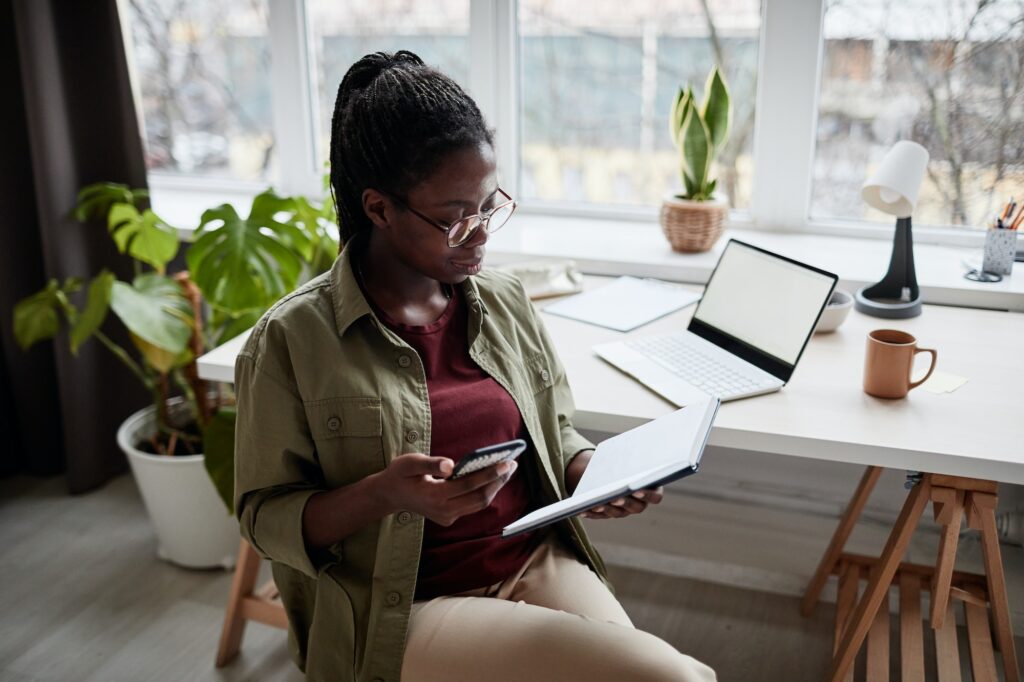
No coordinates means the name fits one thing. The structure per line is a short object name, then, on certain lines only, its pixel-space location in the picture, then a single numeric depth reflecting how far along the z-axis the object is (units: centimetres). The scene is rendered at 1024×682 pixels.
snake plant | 207
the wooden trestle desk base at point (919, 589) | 147
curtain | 227
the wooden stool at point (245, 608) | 189
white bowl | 179
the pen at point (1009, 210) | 197
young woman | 118
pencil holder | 198
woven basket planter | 215
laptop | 157
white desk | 136
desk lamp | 180
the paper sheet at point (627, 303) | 188
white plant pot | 215
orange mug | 150
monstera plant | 196
